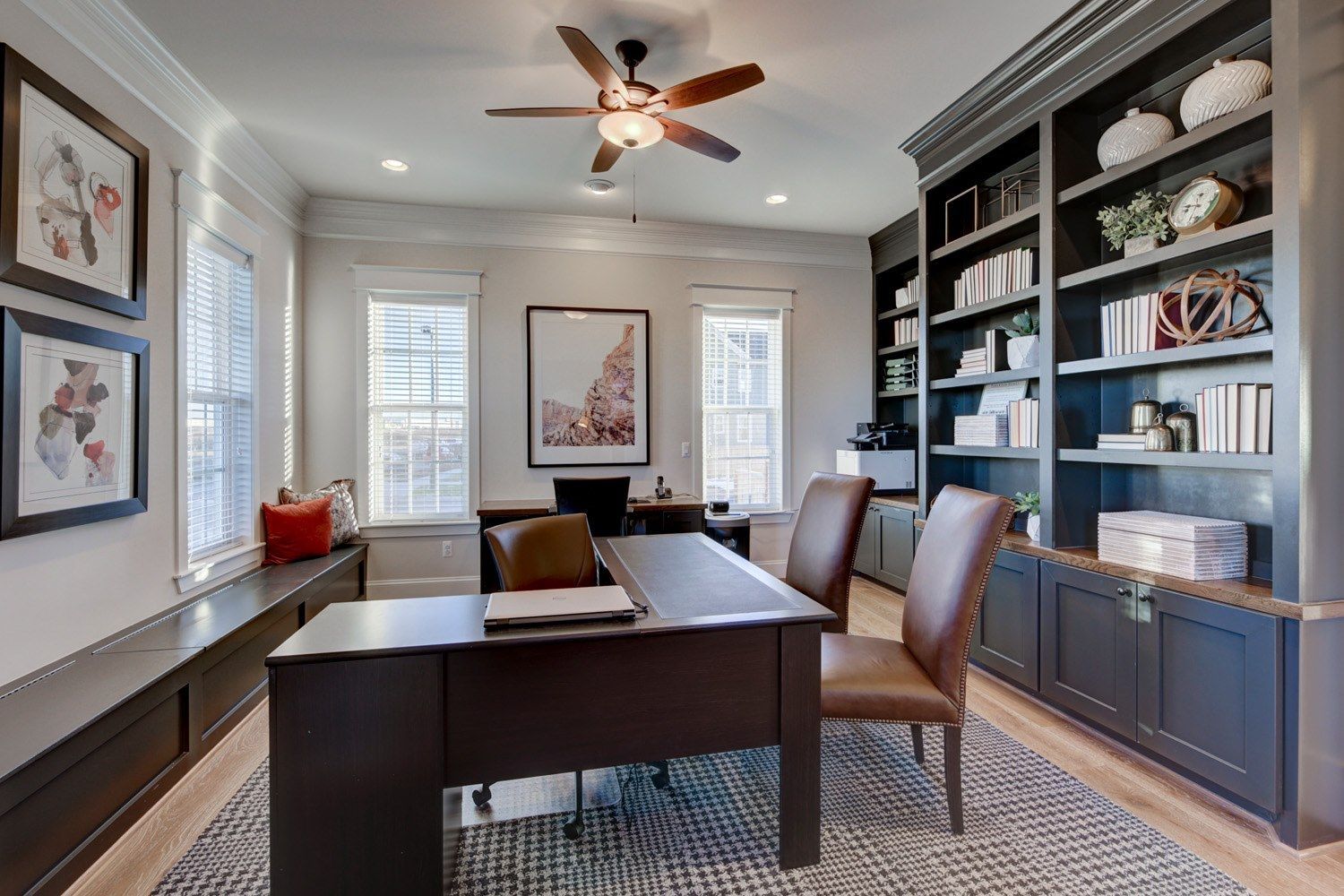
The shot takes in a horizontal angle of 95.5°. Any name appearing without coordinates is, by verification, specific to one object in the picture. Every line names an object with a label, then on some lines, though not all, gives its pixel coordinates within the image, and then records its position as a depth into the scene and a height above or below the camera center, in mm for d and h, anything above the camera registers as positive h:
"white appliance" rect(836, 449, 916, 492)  4703 -134
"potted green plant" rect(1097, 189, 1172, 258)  2377 +909
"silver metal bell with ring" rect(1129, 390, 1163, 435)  2446 +145
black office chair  4055 -343
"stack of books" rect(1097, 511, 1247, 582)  2094 -340
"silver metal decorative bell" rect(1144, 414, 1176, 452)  2311 +48
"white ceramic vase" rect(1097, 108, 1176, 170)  2355 +1237
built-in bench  1549 -865
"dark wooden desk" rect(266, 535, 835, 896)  1359 -646
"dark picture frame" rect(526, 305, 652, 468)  4688 +178
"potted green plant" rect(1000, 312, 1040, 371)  3008 +538
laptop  1516 -413
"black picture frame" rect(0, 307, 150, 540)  1896 +82
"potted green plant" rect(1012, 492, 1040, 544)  2832 -279
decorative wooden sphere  2088 +518
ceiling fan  2230 +1387
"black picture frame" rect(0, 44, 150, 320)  1867 +883
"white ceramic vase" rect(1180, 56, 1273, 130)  2010 +1225
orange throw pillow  3662 -512
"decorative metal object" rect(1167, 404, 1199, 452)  2254 +83
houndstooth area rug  1677 -1191
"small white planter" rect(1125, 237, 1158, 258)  2383 +815
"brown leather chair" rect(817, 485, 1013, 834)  1844 -689
